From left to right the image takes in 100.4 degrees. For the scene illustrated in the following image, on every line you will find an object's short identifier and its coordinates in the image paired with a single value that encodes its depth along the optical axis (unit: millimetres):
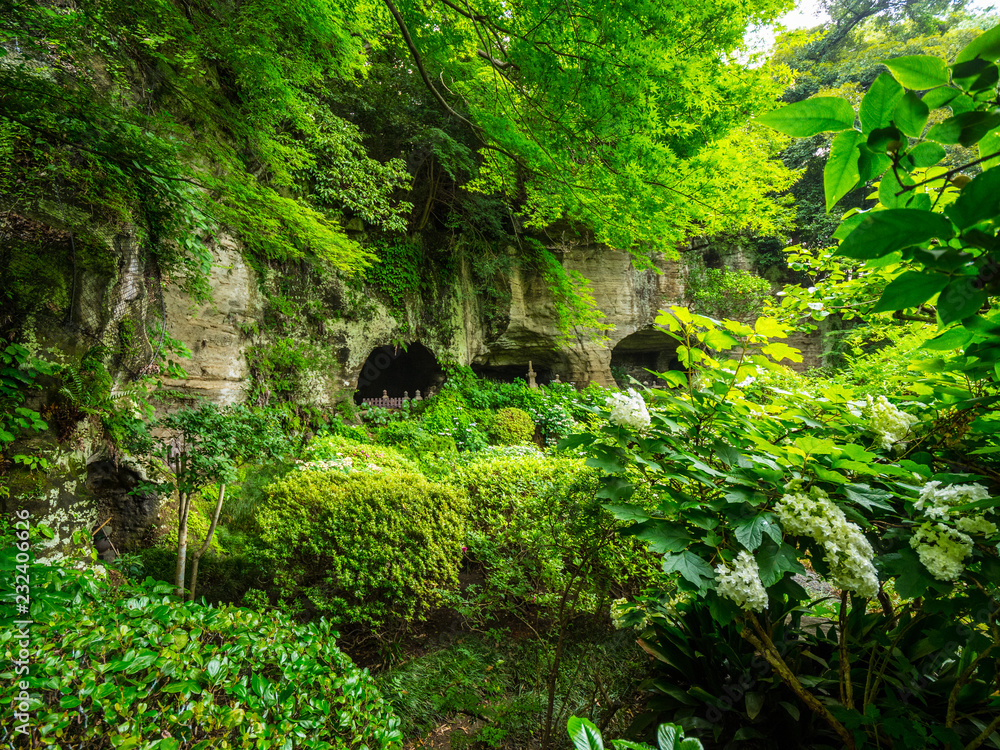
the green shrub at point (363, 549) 3115
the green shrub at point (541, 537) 2402
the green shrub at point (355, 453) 5406
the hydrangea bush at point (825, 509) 996
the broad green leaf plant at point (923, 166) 470
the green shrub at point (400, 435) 7070
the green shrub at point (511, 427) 7844
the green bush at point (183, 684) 1207
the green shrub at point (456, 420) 7531
